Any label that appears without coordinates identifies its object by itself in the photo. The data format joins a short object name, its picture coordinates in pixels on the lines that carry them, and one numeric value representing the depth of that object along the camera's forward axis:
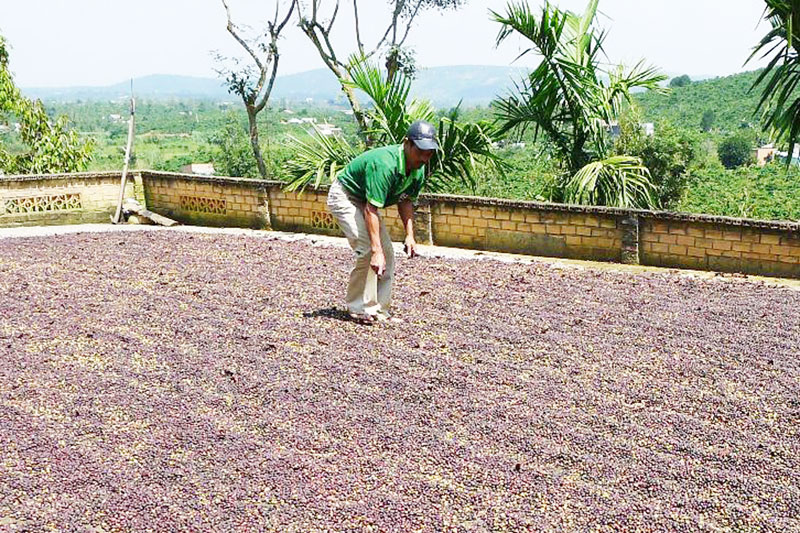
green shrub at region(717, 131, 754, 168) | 54.32
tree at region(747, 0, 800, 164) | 7.81
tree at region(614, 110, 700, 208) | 24.81
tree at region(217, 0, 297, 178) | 19.14
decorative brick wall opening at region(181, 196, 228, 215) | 11.62
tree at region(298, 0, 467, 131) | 18.50
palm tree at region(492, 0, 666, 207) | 9.58
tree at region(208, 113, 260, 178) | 38.00
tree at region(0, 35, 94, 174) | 14.44
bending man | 5.88
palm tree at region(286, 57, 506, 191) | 9.96
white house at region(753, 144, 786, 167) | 58.25
